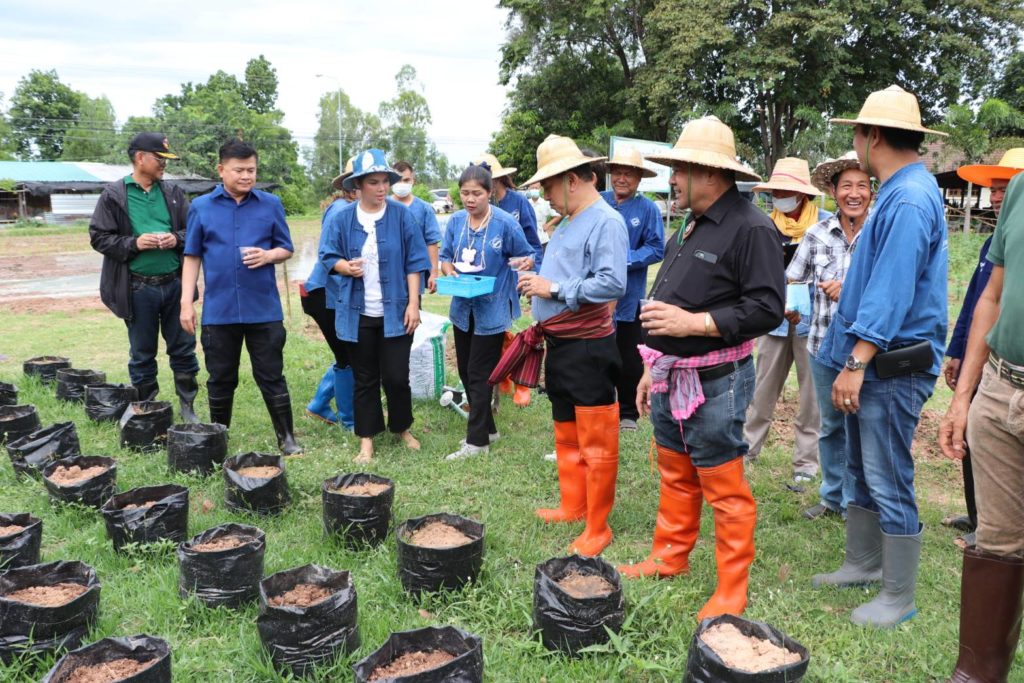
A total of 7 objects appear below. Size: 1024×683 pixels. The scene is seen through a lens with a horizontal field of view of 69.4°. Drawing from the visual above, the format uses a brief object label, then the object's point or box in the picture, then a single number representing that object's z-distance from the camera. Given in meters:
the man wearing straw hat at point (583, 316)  3.57
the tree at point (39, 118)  63.34
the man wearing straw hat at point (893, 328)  2.81
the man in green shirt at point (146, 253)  5.46
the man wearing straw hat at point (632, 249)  5.38
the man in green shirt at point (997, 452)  2.36
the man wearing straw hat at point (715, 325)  2.84
